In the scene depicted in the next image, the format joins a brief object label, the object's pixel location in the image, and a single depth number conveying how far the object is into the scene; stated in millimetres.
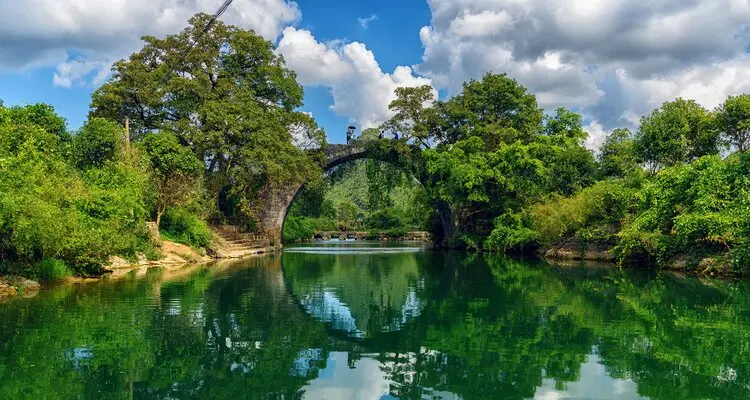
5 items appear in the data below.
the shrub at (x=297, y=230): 49231
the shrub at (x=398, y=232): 56906
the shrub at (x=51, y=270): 13633
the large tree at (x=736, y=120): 24109
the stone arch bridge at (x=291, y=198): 34375
